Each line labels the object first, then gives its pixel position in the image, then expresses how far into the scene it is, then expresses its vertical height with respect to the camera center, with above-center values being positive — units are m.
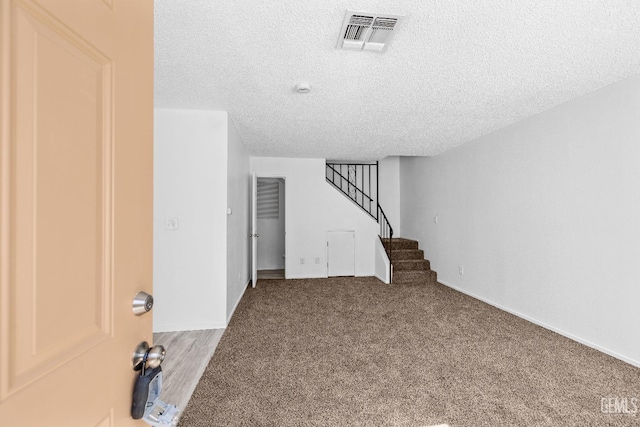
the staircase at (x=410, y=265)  5.87 -0.98
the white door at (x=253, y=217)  5.05 -0.02
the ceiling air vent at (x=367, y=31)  1.80 +1.15
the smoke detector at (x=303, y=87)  2.71 +1.15
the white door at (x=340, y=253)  6.46 -0.79
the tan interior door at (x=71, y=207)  0.42 +0.02
